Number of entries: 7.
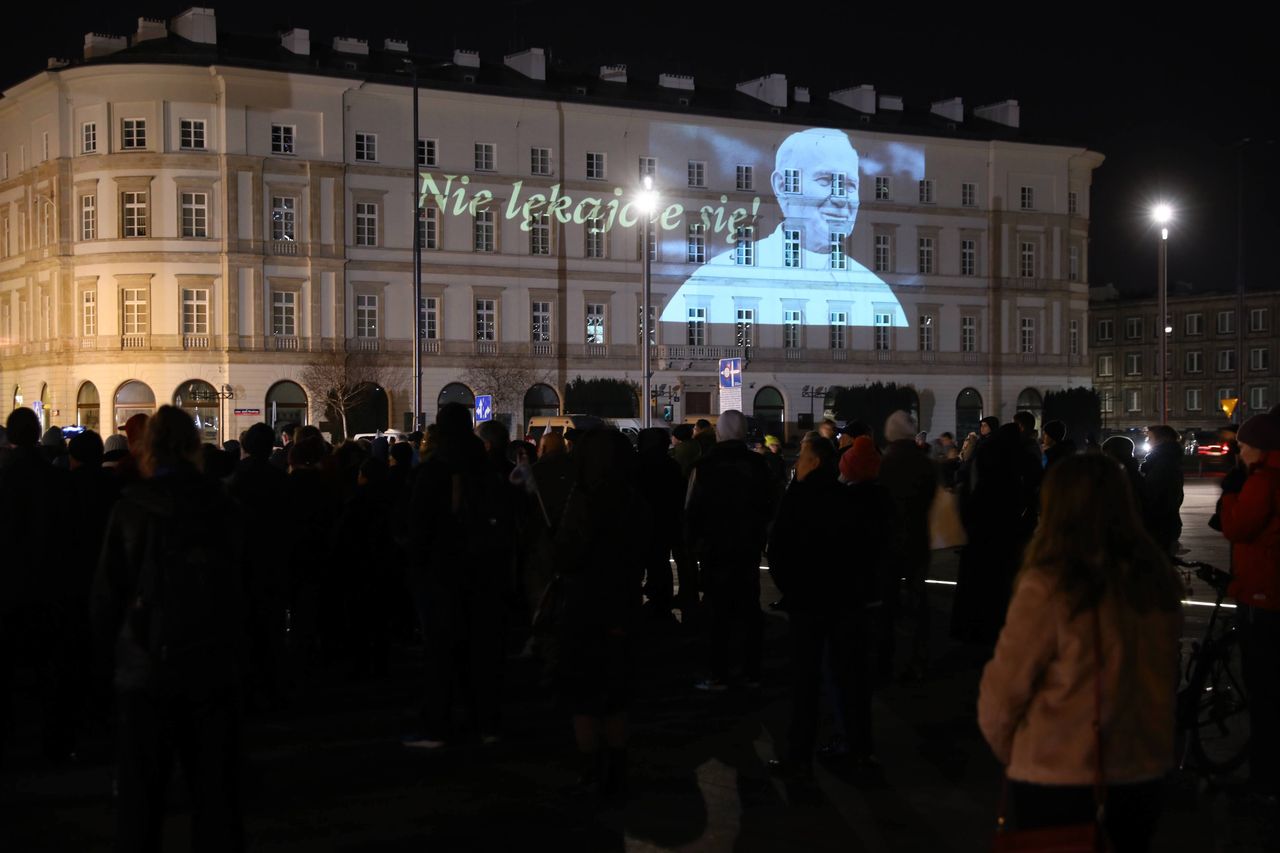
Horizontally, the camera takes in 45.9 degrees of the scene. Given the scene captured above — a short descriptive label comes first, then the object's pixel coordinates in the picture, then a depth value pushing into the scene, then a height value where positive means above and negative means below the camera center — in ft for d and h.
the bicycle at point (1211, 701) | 25.77 -4.91
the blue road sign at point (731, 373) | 99.30 +3.26
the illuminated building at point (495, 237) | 198.59 +27.27
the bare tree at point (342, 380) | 199.11 +5.95
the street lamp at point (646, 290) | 130.31 +11.68
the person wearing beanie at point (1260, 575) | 22.93 -2.39
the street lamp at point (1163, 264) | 126.16 +14.12
